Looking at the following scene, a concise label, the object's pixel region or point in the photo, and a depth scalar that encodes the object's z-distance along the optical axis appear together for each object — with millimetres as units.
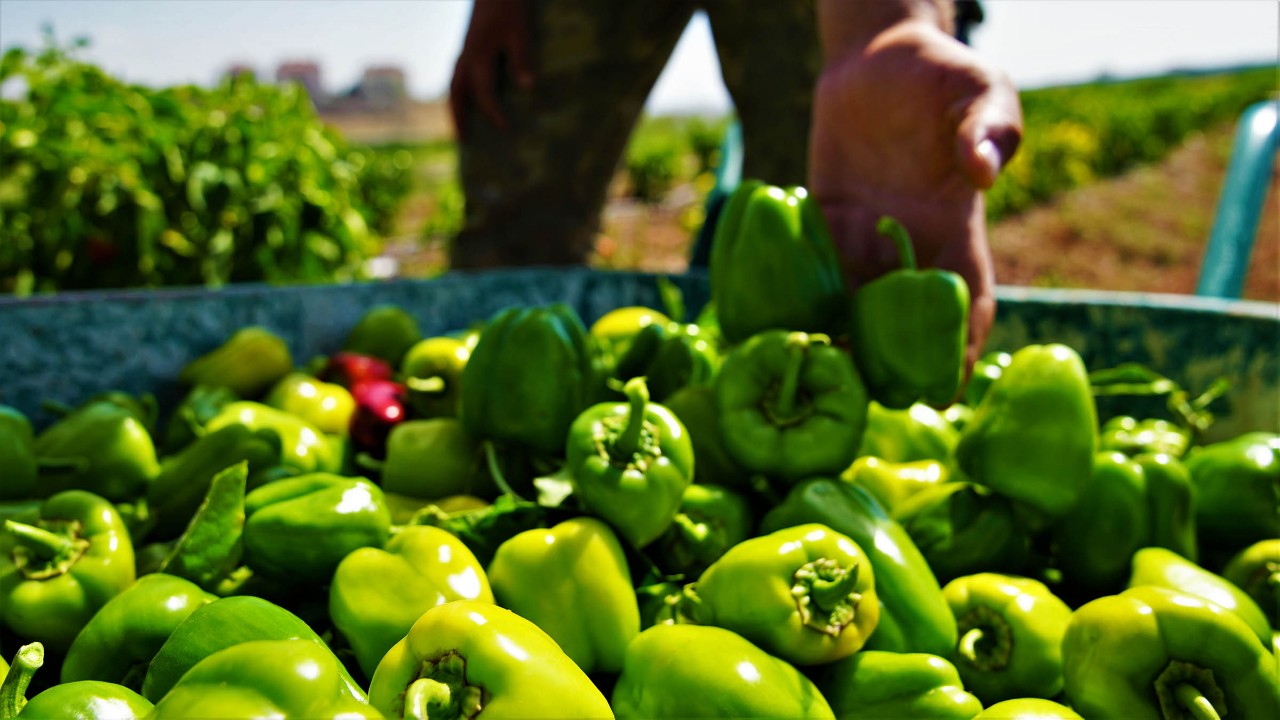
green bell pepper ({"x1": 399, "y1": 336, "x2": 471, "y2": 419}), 909
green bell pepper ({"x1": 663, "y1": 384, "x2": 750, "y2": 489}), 799
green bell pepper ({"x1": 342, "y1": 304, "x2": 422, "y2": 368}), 1034
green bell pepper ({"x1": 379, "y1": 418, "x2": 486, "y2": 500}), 815
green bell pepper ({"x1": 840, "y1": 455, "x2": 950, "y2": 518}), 793
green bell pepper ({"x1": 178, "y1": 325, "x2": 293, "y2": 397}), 961
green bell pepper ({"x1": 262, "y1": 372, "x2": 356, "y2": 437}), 913
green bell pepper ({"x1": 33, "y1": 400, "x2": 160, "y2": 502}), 817
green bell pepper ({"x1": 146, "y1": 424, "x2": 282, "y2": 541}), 791
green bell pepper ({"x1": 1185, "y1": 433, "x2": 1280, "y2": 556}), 790
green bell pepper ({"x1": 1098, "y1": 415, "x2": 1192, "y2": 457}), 838
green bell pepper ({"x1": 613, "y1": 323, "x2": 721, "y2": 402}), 868
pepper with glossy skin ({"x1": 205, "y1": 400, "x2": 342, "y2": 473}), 826
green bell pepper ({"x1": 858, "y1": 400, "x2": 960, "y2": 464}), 841
